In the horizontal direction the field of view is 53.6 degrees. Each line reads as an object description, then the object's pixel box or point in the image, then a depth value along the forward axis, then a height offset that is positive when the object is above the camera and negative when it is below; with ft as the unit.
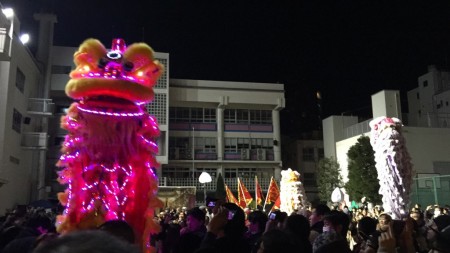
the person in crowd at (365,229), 16.89 -1.25
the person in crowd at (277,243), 9.41 -0.98
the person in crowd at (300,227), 14.57 -1.00
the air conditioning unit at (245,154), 134.10 +12.82
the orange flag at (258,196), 71.31 +0.15
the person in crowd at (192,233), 16.71 -1.43
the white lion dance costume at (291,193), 53.16 +0.44
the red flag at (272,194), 61.21 +0.39
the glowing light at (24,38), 88.16 +31.70
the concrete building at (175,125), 89.51 +19.50
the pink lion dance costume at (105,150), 20.80 +2.31
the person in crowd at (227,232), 13.03 -1.12
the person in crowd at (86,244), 4.66 -0.48
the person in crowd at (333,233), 9.57 -1.06
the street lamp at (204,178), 67.48 +2.95
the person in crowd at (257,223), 20.79 -1.21
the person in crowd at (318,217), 19.99 -0.98
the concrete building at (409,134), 96.58 +14.49
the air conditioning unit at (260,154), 135.03 +12.88
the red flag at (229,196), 69.15 +0.18
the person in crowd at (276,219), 18.83 -0.98
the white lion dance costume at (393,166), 33.78 +2.32
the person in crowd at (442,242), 9.18 -0.96
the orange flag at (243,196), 69.62 +0.16
